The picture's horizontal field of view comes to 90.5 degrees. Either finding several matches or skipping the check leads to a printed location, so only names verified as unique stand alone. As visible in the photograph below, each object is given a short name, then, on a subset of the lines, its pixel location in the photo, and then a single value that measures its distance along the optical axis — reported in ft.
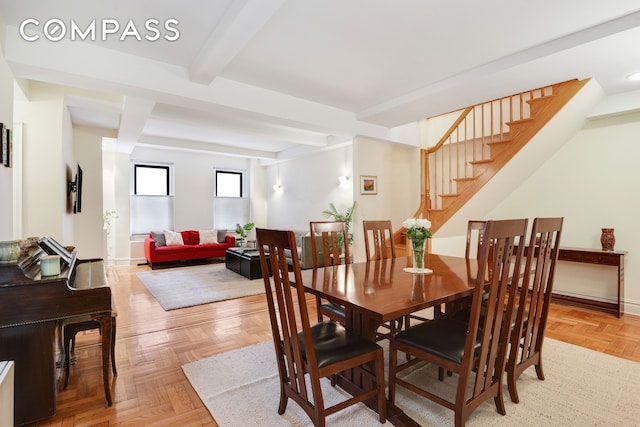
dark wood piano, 5.56
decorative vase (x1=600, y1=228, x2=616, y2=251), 12.03
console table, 11.39
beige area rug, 5.75
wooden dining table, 5.00
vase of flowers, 7.32
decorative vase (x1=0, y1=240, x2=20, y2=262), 5.68
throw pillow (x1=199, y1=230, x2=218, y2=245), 24.17
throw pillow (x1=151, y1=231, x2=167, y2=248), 22.52
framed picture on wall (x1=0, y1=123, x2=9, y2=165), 6.56
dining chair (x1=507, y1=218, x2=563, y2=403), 5.78
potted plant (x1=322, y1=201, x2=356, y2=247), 16.71
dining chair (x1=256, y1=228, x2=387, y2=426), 4.88
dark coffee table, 17.53
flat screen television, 13.32
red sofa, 21.15
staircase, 11.68
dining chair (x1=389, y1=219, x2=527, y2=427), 4.78
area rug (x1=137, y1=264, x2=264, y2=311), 13.61
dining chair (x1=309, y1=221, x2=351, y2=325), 7.63
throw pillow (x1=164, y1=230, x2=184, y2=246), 22.74
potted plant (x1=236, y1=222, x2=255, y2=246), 20.56
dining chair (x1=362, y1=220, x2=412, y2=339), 9.22
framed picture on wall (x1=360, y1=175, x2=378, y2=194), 15.83
